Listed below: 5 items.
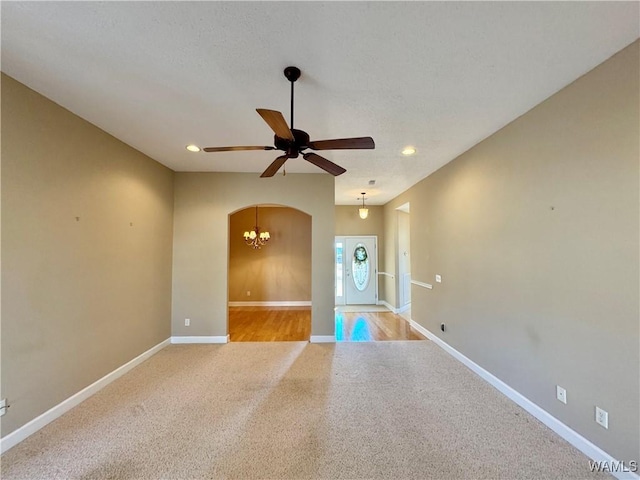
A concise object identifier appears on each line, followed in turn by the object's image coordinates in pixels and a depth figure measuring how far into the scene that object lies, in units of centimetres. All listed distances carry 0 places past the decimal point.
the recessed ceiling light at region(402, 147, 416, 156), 356
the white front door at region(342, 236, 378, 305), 789
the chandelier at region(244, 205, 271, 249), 729
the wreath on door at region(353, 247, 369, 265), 791
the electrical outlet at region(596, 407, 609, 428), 190
